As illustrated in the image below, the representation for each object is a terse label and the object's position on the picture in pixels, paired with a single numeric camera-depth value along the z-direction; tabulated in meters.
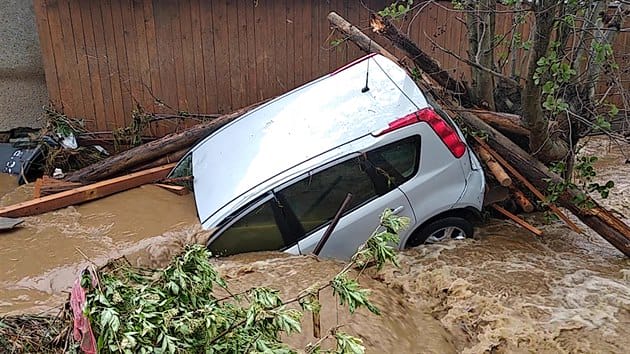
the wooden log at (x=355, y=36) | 6.27
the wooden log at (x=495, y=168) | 4.75
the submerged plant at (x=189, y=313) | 1.91
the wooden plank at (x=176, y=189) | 4.79
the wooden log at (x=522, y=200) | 5.39
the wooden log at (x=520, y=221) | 5.10
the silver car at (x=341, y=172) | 4.12
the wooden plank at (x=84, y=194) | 4.70
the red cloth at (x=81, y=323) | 2.01
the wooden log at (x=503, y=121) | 5.42
